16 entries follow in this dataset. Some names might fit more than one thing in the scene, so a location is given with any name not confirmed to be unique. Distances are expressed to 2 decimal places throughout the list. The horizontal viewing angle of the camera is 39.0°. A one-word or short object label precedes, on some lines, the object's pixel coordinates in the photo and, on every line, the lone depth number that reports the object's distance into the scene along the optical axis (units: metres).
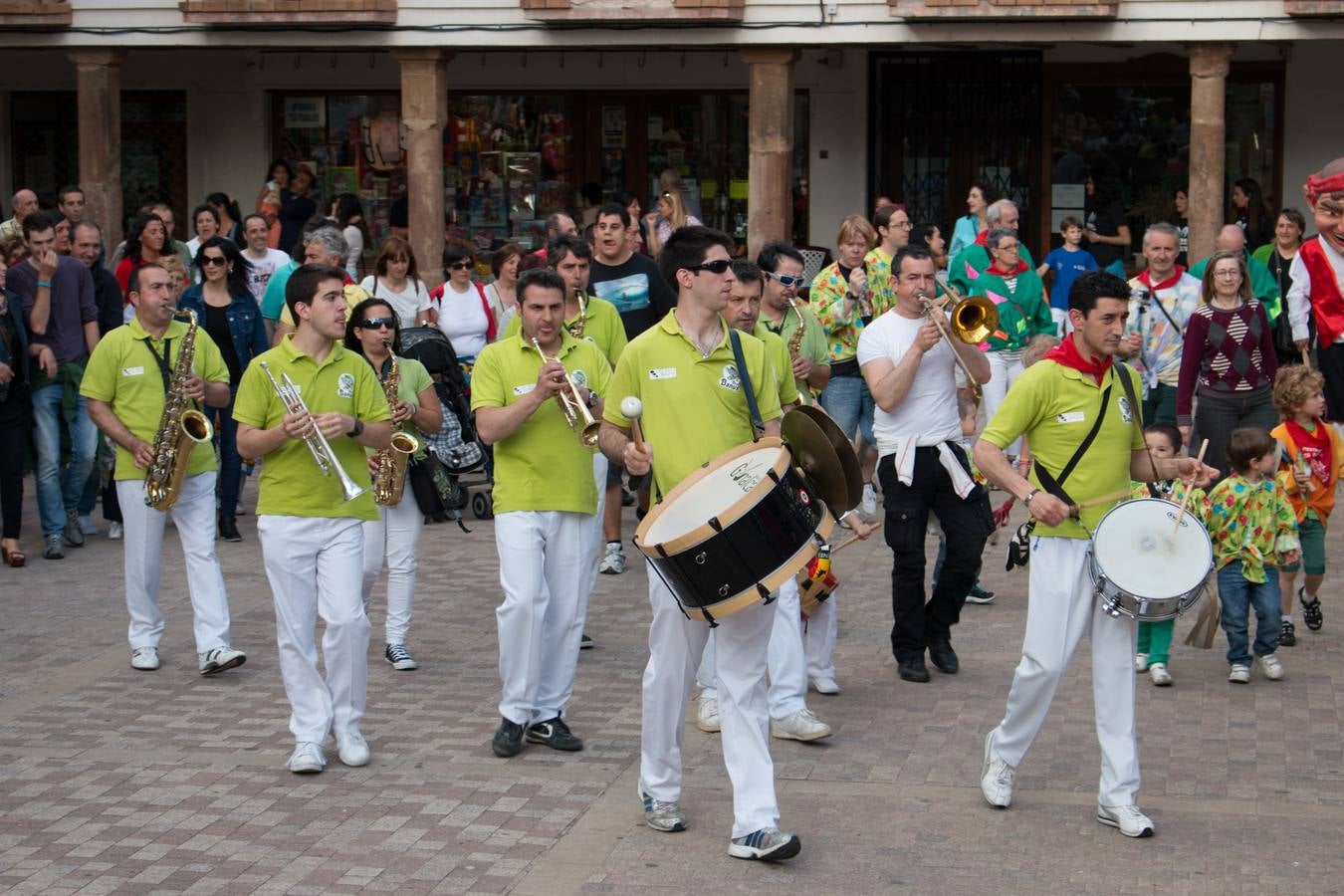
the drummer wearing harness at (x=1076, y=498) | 6.52
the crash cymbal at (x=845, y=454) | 6.45
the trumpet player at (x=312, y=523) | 7.34
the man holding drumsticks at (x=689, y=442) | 6.34
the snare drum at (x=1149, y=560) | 6.37
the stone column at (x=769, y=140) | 19.86
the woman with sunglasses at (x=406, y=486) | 8.80
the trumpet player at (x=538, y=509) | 7.49
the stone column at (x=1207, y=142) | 18.95
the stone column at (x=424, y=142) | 20.31
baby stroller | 11.71
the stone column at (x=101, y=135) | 20.62
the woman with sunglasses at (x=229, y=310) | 11.95
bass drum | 6.06
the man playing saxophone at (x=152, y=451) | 8.94
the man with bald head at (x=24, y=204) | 14.84
